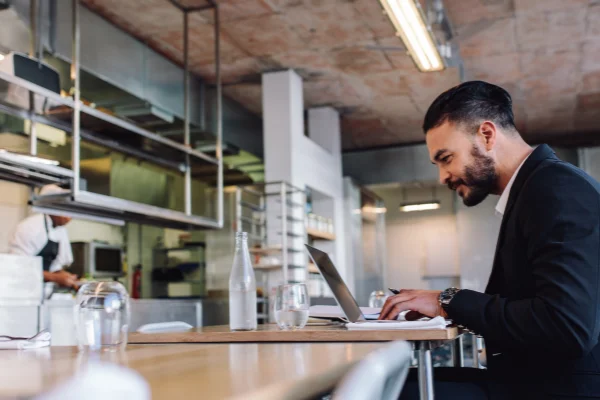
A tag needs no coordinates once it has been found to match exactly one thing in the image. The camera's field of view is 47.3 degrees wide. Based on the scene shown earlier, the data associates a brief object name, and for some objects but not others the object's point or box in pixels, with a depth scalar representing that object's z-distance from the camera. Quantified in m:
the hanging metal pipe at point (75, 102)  4.02
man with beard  1.46
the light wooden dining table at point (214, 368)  0.66
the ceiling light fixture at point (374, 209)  9.86
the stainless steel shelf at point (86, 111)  3.70
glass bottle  1.92
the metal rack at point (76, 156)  3.85
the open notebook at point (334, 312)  2.10
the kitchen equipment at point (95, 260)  6.90
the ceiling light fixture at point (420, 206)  12.07
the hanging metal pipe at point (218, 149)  5.48
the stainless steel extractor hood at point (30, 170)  3.59
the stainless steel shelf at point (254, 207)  6.32
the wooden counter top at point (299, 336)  1.54
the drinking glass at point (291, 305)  1.82
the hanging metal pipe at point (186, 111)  5.25
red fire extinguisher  7.83
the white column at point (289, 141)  6.82
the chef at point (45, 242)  5.31
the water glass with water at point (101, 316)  1.29
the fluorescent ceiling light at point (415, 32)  4.23
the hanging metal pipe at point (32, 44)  3.99
